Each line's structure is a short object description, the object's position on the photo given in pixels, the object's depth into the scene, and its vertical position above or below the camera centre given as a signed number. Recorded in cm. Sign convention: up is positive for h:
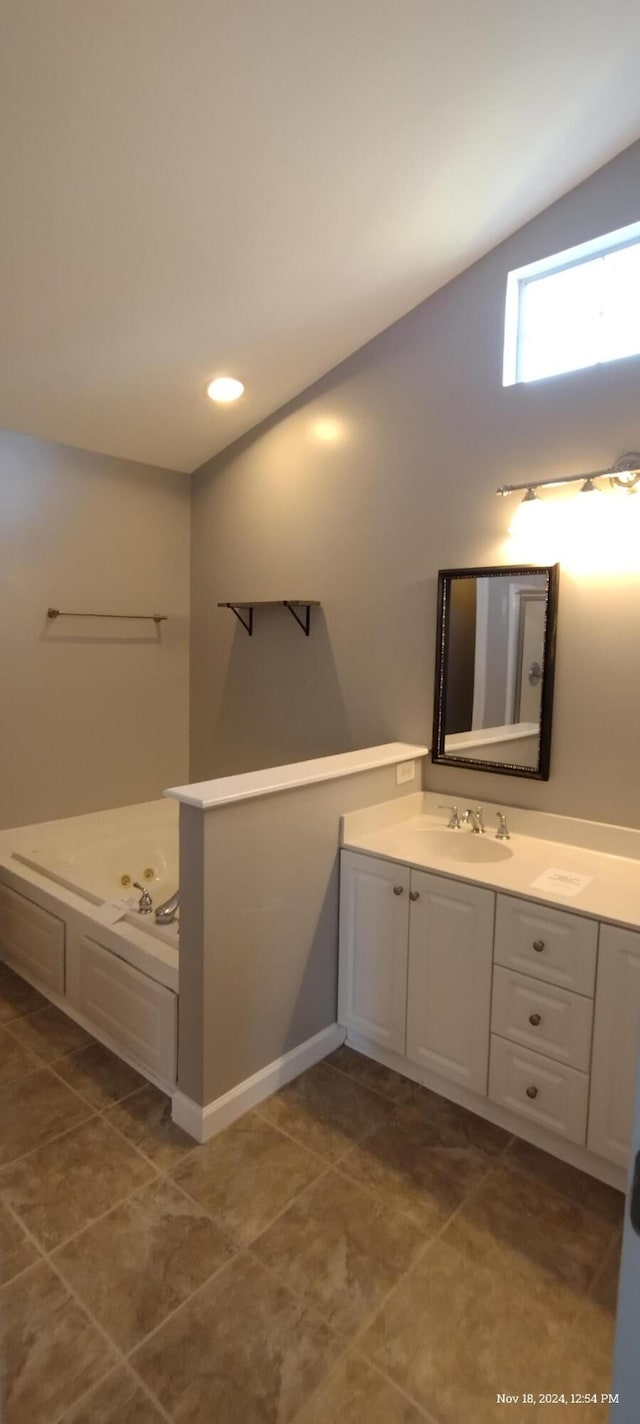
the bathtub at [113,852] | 277 -91
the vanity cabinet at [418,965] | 190 -93
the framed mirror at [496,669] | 223 -6
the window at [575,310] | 208 +109
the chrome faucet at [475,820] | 233 -58
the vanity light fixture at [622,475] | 198 +52
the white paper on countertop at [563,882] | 182 -63
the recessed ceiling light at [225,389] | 272 +103
